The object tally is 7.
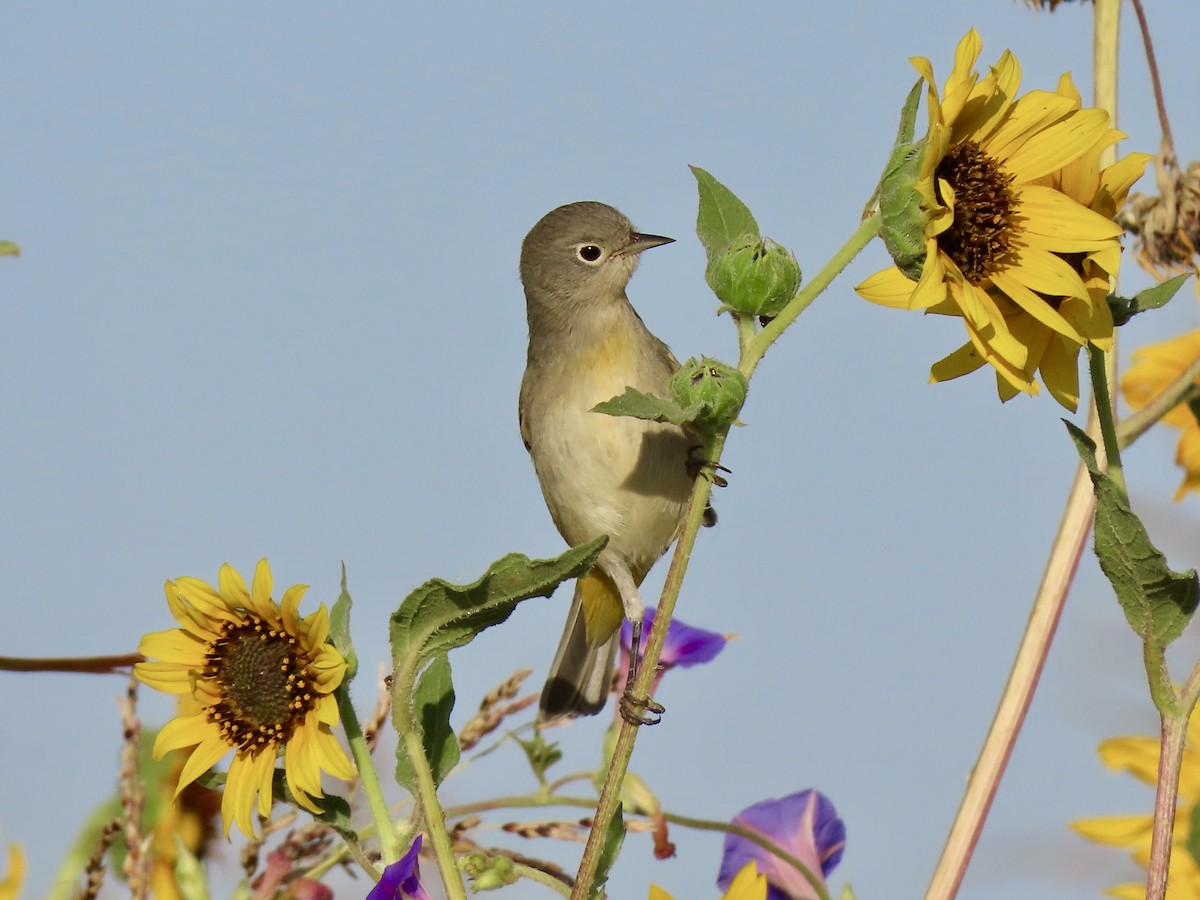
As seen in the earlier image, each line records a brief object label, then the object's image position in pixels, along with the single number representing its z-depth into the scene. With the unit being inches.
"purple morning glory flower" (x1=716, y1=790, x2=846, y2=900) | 200.1
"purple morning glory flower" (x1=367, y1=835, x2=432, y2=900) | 126.0
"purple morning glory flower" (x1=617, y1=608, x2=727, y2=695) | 225.9
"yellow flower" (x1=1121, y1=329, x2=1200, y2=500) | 216.2
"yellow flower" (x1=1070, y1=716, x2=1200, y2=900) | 184.5
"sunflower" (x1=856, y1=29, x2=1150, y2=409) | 133.1
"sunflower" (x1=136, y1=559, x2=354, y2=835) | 139.7
